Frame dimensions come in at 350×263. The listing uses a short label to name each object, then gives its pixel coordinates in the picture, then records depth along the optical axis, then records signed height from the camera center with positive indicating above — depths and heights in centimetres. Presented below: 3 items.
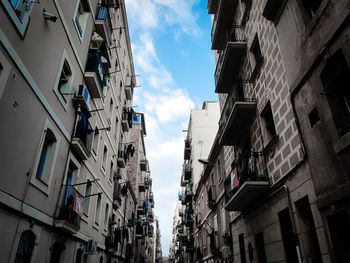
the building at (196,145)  3778 +1628
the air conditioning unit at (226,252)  1518 +83
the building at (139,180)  3806 +1231
